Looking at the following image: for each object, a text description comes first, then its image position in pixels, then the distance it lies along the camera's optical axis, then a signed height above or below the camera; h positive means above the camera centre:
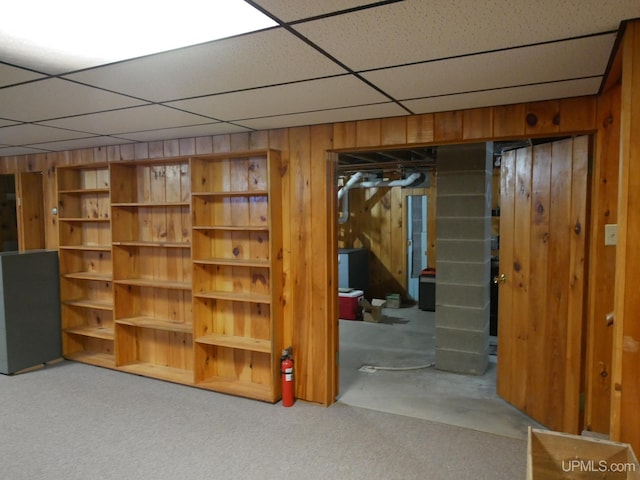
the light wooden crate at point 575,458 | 1.39 -0.82
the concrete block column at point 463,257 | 3.98 -0.38
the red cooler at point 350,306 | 6.36 -1.33
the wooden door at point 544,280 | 2.63 -0.44
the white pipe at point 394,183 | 6.84 +0.58
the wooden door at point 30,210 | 4.57 +0.10
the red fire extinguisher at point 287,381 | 3.24 -1.25
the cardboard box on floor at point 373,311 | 6.20 -1.37
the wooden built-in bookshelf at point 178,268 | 3.45 -0.46
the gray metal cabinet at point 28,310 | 3.92 -0.87
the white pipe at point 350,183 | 7.23 +0.59
